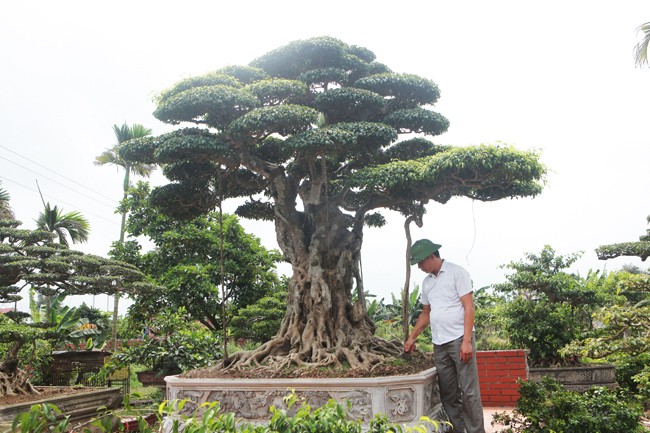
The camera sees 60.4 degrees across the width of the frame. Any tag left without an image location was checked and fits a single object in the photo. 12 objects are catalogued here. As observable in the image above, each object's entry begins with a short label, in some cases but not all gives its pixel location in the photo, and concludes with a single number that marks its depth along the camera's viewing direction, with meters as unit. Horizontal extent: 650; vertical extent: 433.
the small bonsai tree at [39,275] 8.80
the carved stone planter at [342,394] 4.94
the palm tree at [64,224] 18.78
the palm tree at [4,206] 17.20
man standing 4.54
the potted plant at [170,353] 8.91
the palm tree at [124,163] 19.78
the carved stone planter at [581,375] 7.75
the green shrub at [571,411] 4.48
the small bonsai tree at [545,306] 8.57
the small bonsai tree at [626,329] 4.68
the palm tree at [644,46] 9.62
